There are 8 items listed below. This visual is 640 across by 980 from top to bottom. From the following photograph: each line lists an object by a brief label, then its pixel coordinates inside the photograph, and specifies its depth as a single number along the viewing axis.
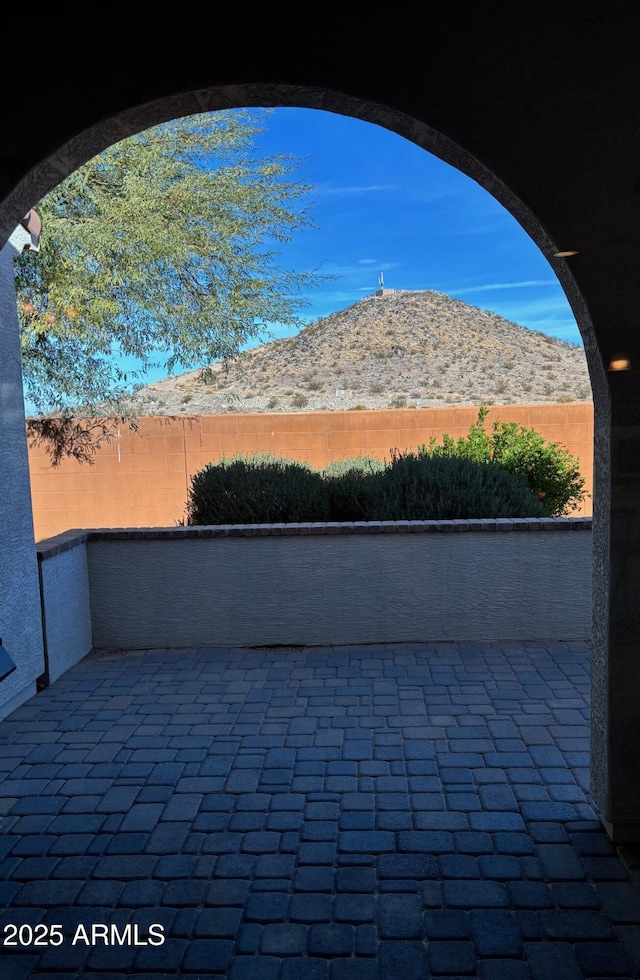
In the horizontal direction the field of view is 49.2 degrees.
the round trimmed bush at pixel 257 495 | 6.54
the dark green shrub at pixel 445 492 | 6.18
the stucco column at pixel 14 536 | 4.43
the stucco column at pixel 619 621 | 2.68
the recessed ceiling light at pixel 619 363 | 2.63
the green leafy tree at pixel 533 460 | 8.23
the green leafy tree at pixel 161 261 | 9.35
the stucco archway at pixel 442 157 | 2.64
